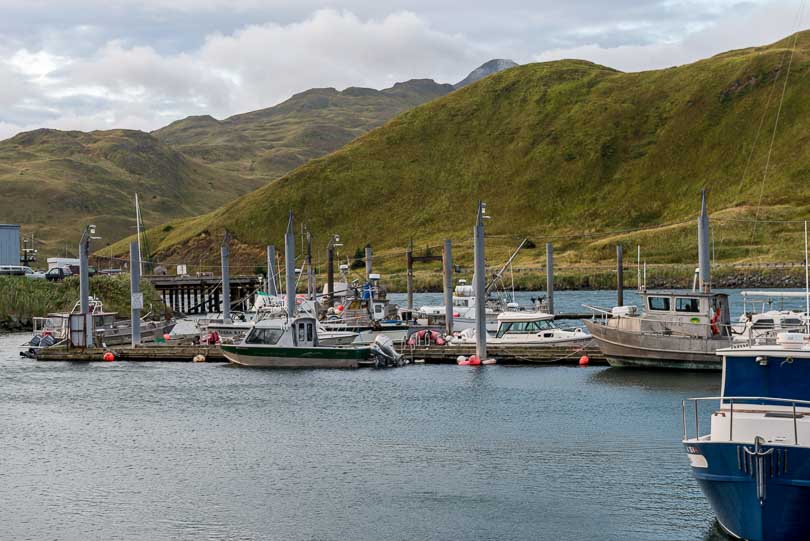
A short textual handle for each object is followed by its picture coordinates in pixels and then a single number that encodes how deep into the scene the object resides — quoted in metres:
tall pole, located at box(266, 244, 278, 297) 90.06
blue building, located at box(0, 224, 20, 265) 128.25
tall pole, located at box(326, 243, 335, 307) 83.88
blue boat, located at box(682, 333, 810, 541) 22.42
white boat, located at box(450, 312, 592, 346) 61.51
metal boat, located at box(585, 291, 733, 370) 52.06
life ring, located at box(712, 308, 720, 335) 51.98
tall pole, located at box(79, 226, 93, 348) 67.31
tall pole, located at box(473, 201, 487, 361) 55.47
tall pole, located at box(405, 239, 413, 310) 79.97
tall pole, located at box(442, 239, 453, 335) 66.44
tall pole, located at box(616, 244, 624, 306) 89.31
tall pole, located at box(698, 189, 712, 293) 54.84
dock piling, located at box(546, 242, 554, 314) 85.69
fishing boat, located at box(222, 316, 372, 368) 59.38
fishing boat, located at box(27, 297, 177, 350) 71.38
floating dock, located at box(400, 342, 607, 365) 57.47
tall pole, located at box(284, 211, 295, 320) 63.50
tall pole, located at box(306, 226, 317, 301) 78.81
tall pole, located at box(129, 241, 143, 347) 65.69
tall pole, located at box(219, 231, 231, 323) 79.56
